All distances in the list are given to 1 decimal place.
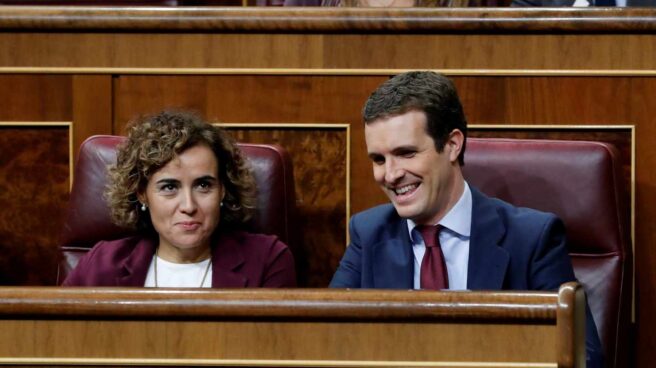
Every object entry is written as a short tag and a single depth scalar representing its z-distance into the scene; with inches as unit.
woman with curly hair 394.0
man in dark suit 385.4
